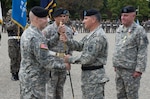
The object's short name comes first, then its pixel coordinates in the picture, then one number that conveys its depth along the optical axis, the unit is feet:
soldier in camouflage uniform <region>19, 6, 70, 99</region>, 14.02
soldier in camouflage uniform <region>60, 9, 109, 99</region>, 15.34
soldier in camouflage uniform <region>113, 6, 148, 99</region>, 17.07
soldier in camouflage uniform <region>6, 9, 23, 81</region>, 28.63
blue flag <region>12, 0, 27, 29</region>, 27.32
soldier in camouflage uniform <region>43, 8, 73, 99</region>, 18.79
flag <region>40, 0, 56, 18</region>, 26.71
